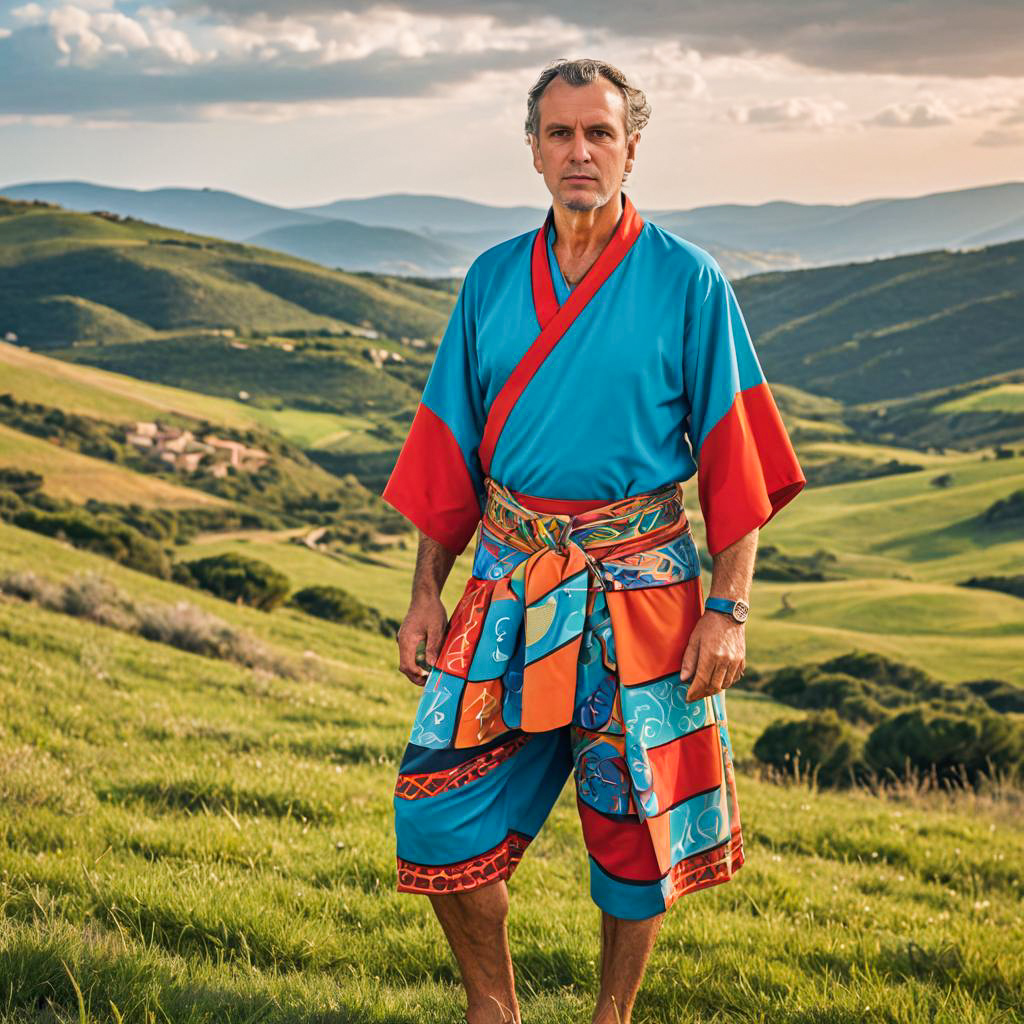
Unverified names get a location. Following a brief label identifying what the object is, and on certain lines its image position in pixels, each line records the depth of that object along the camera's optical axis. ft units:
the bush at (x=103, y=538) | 72.90
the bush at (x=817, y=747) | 35.17
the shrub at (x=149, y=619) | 38.06
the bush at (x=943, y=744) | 34.60
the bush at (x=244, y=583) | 75.92
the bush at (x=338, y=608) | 88.74
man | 9.26
